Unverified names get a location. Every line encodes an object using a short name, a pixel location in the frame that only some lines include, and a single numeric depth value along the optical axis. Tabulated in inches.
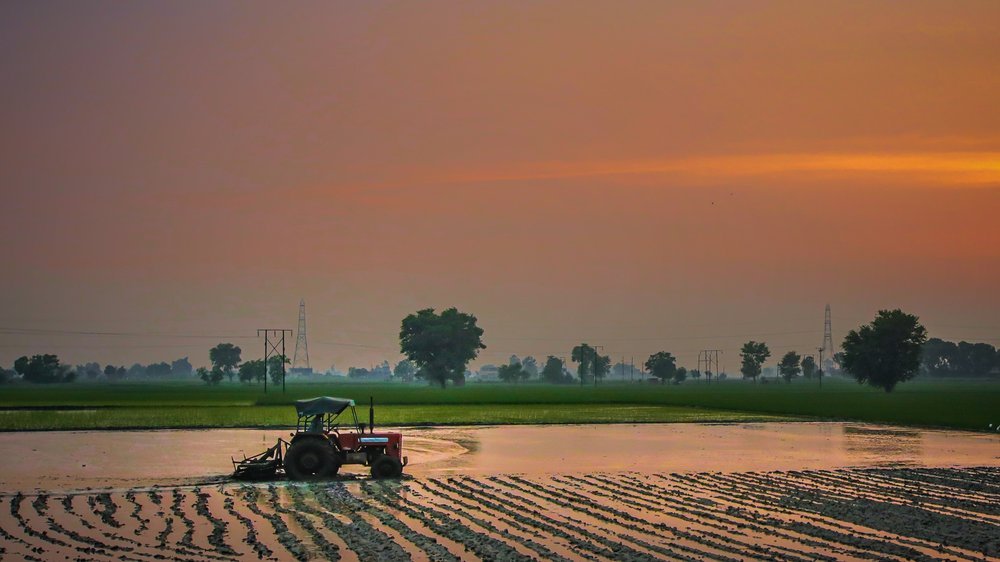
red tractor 1325.0
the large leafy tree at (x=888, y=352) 6628.9
